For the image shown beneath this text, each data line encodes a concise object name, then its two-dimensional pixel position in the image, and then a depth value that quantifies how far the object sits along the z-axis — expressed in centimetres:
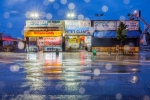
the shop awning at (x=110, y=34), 4217
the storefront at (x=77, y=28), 4288
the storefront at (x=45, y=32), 4325
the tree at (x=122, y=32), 3725
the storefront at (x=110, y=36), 4269
